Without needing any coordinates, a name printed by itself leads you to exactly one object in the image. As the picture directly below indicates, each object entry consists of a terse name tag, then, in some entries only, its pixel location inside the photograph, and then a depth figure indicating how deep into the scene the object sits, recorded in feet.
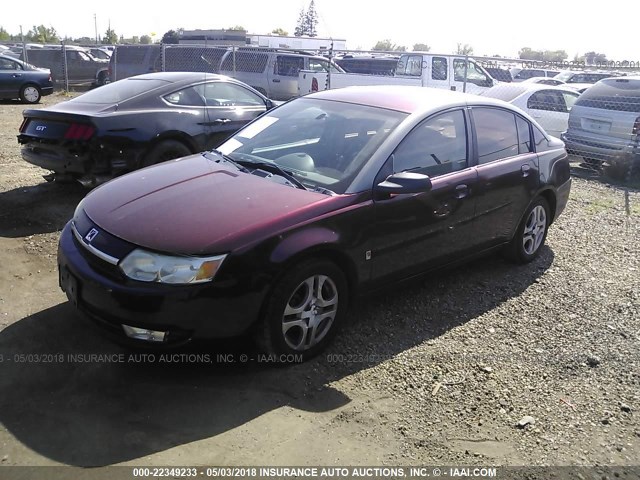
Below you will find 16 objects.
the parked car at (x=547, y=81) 56.29
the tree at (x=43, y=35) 185.96
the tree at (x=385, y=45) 218.79
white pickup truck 48.40
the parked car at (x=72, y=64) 73.87
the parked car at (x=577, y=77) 67.09
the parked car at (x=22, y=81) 54.80
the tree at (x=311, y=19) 288.51
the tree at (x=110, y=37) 202.17
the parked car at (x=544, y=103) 39.45
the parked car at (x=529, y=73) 78.22
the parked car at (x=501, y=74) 67.62
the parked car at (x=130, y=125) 19.61
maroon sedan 10.07
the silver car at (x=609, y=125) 32.12
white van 55.83
